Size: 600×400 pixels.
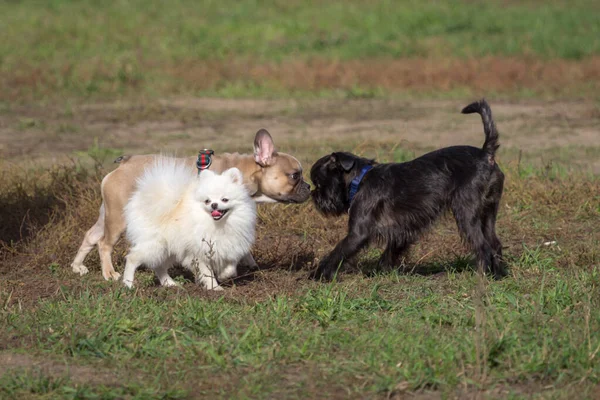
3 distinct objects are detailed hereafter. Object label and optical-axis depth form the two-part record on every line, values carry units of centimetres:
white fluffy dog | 1334
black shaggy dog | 1392
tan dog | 1487
